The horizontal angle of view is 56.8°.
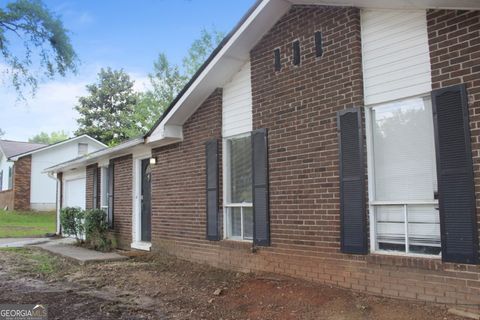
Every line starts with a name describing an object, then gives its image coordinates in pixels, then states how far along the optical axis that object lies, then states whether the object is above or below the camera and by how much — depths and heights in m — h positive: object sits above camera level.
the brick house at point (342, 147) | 4.96 +0.70
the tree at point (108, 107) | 44.00 +9.59
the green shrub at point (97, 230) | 12.29 -0.84
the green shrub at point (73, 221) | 13.66 -0.66
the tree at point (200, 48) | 30.48 +10.39
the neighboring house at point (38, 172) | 27.97 +1.84
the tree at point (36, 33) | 7.17 +2.79
